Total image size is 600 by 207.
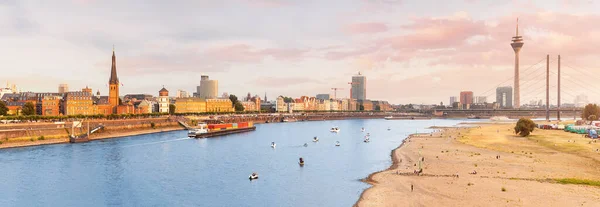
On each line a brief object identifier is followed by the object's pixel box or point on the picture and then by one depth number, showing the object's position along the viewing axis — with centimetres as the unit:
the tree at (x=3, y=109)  14638
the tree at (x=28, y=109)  15454
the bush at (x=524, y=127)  12744
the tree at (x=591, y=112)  18868
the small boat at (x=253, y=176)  6343
